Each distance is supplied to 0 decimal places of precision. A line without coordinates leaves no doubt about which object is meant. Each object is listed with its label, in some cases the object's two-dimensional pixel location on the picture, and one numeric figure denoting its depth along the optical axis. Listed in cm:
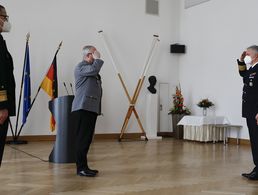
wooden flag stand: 894
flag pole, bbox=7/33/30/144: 767
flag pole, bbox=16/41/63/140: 780
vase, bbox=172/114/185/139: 924
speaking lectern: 504
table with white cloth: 830
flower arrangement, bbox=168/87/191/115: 938
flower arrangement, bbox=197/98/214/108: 879
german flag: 795
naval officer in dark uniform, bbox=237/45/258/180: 408
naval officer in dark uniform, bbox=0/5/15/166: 250
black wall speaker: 984
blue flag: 783
